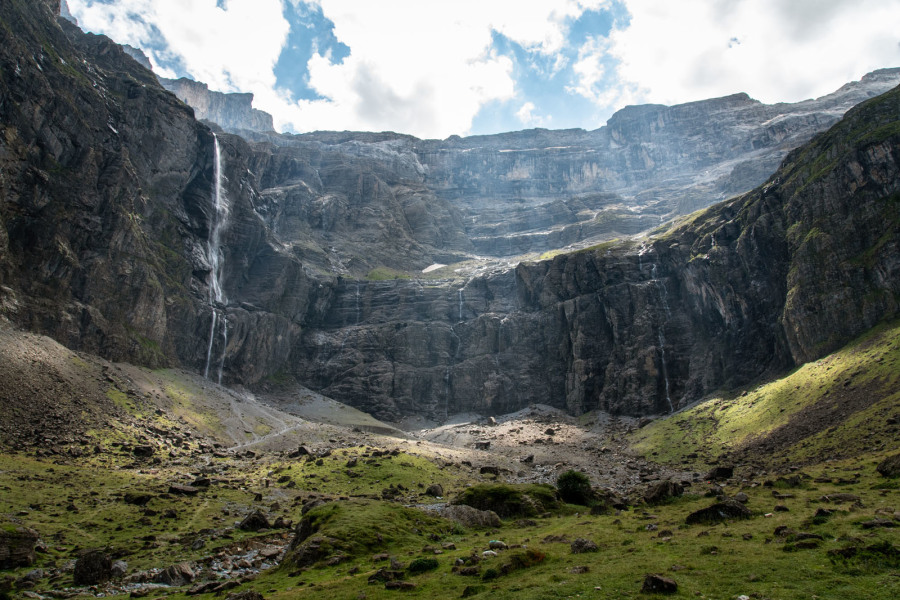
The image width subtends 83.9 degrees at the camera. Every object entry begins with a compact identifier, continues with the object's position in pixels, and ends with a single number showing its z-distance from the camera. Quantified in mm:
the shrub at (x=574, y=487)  52062
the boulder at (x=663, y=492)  45625
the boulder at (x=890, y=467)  37531
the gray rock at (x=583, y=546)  28141
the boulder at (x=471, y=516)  42500
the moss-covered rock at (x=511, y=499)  46312
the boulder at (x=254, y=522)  44344
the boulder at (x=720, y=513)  31469
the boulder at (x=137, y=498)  48566
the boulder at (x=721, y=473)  59438
